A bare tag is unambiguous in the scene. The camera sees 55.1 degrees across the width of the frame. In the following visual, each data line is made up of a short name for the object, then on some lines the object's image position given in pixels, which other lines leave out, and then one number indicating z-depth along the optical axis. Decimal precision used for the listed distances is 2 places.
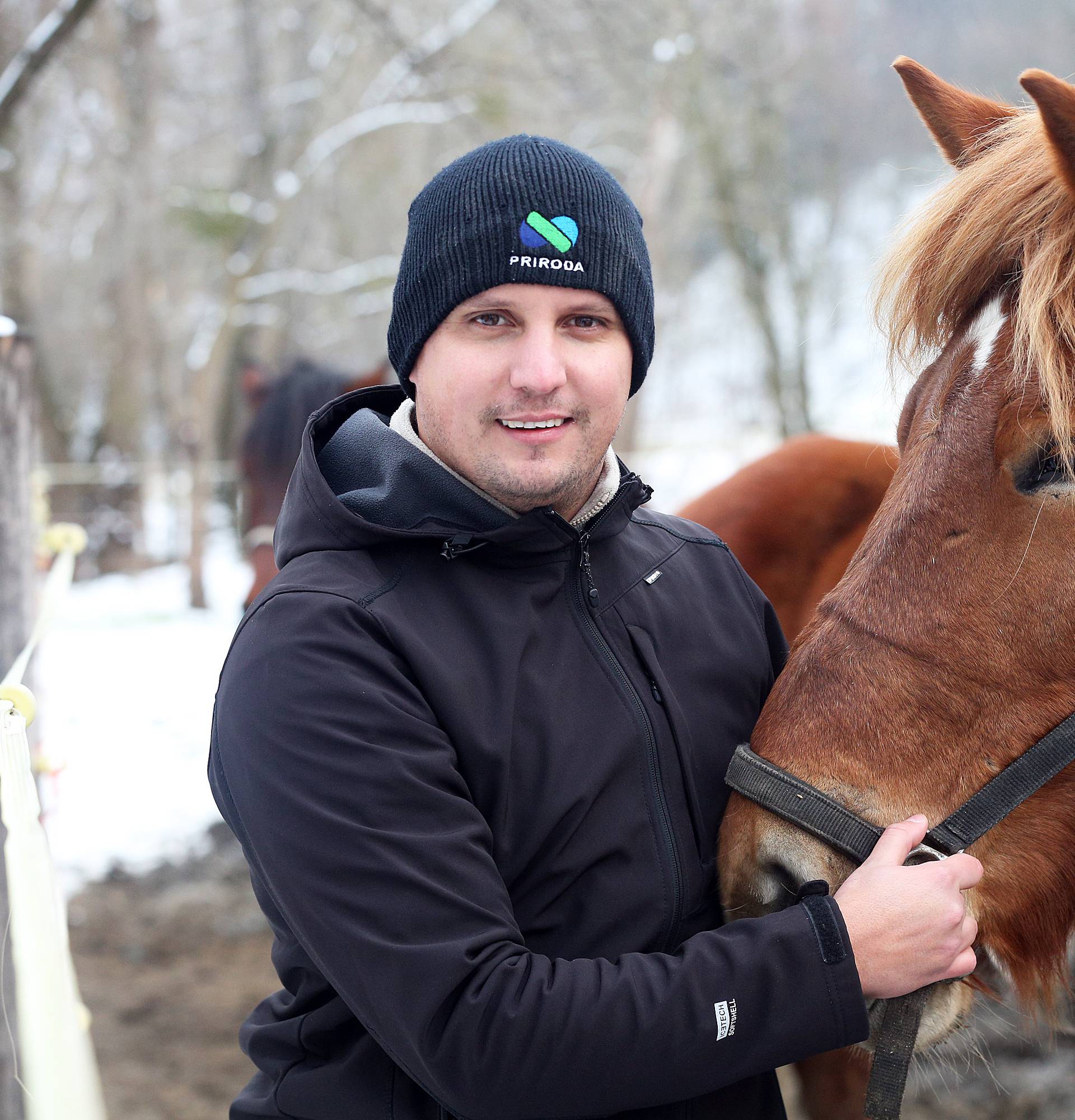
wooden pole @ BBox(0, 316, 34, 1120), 2.27
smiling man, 1.13
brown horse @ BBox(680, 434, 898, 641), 3.15
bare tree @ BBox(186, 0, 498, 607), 11.22
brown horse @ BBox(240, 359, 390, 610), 4.71
